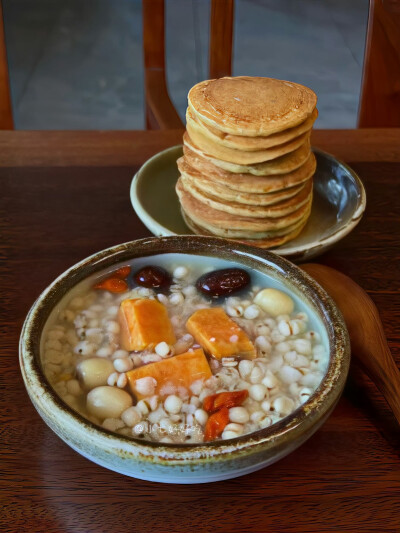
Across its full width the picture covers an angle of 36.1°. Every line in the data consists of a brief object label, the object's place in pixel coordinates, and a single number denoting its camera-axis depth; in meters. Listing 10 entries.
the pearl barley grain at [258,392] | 0.63
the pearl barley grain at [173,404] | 0.62
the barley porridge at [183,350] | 0.62
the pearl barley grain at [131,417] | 0.61
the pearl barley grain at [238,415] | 0.61
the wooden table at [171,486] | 0.61
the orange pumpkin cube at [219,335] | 0.69
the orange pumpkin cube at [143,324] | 0.69
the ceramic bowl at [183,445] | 0.53
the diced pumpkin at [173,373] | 0.65
